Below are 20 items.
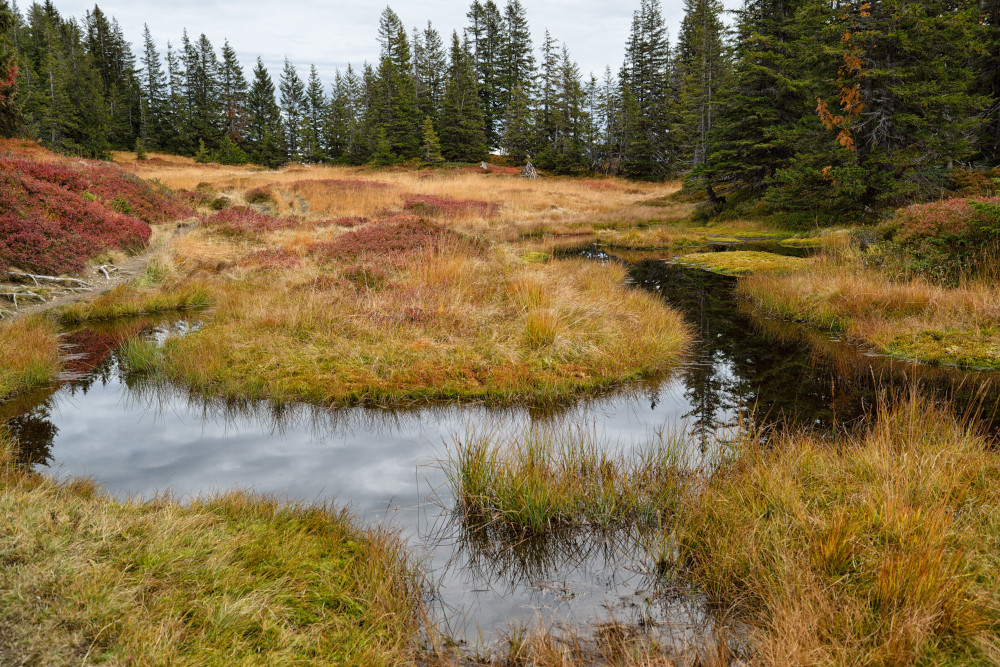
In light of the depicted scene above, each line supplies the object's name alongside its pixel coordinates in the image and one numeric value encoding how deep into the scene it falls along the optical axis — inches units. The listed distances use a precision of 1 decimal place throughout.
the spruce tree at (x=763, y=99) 872.3
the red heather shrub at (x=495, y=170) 1978.3
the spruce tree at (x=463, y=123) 2196.1
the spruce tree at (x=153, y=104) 2456.9
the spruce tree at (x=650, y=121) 2016.5
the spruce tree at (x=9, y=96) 717.3
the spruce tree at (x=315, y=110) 2896.2
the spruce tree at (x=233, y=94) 2738.7
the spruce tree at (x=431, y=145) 2075.5
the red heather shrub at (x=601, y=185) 1754.2
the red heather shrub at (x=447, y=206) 954.7
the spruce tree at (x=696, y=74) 1523.9
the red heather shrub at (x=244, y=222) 715.4
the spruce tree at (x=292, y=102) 2974.9
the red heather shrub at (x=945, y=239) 397.1
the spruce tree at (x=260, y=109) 2748.5
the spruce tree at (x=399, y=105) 2236.7
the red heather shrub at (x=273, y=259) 538.6
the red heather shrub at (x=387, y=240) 561.3
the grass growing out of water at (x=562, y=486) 170.2
